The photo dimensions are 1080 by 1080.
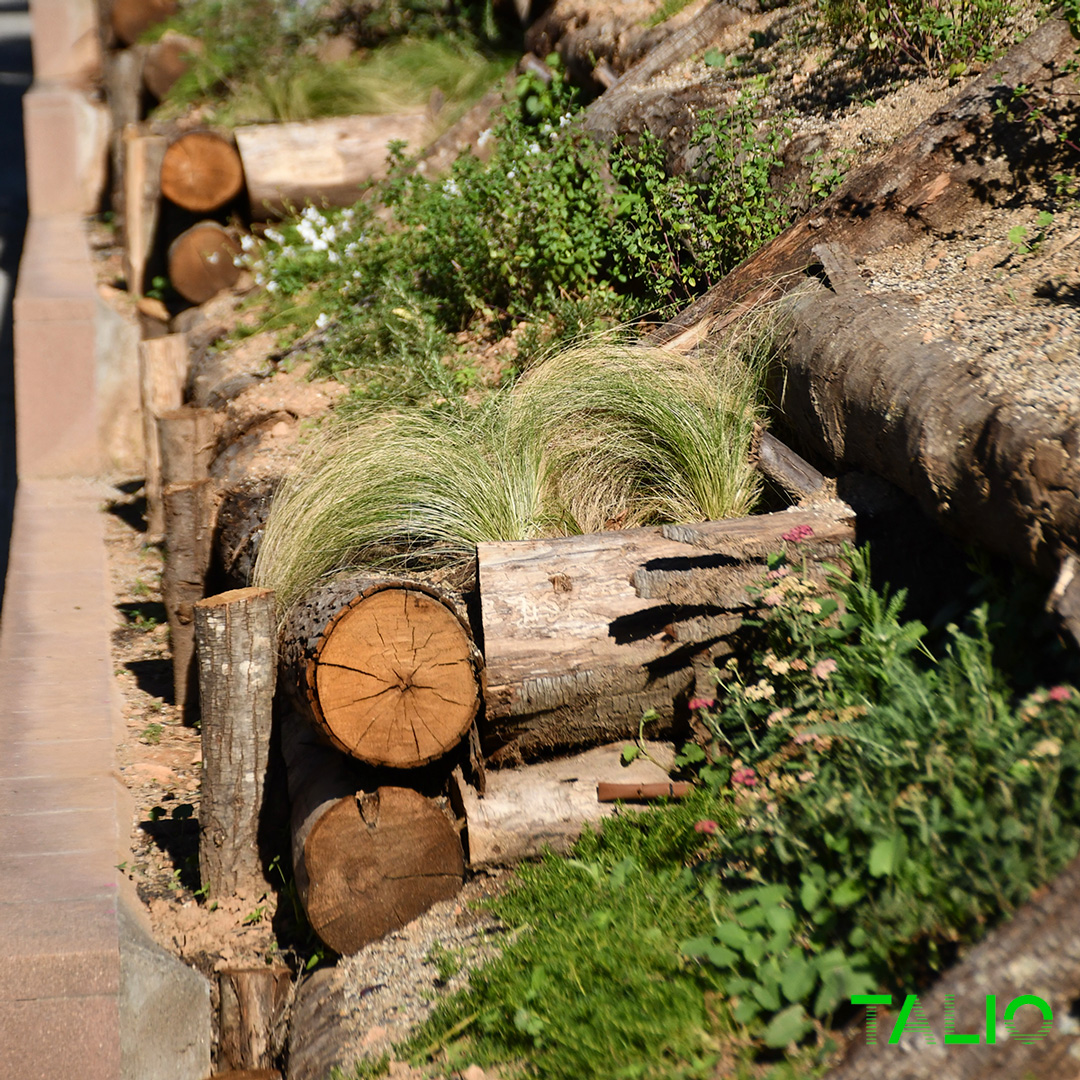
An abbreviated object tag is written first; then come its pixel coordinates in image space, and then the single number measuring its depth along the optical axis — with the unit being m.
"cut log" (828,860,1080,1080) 1.63
